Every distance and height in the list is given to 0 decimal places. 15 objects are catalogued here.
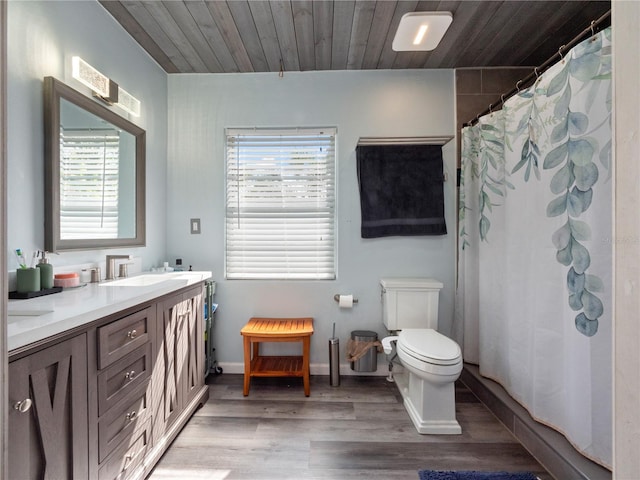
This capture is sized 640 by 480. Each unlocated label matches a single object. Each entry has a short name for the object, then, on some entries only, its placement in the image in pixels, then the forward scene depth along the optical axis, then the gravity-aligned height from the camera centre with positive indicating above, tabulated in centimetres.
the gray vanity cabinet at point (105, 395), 81 -56
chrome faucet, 170 -14
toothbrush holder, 119 -16
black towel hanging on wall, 232 +41
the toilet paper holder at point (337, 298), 232 -46
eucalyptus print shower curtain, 121 -4
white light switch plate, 240 +14
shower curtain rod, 122 +93
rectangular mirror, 136 +38
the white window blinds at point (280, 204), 239 +31
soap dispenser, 127 -14
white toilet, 164 -67
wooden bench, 201 -69
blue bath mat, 136 -112
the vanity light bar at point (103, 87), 149 +88
